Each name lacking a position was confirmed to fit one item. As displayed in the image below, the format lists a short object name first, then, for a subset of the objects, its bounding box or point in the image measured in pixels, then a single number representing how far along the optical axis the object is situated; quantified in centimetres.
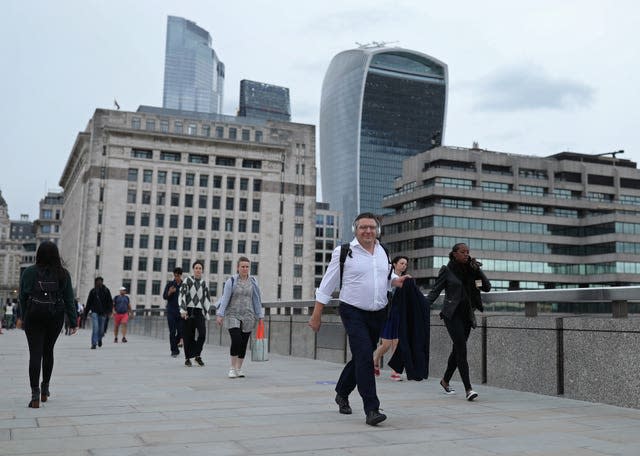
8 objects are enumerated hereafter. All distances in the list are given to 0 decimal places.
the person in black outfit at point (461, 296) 773
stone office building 8856
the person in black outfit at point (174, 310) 1484
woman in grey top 1051
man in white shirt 637
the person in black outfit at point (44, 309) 718
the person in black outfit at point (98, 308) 1802
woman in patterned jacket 1264
